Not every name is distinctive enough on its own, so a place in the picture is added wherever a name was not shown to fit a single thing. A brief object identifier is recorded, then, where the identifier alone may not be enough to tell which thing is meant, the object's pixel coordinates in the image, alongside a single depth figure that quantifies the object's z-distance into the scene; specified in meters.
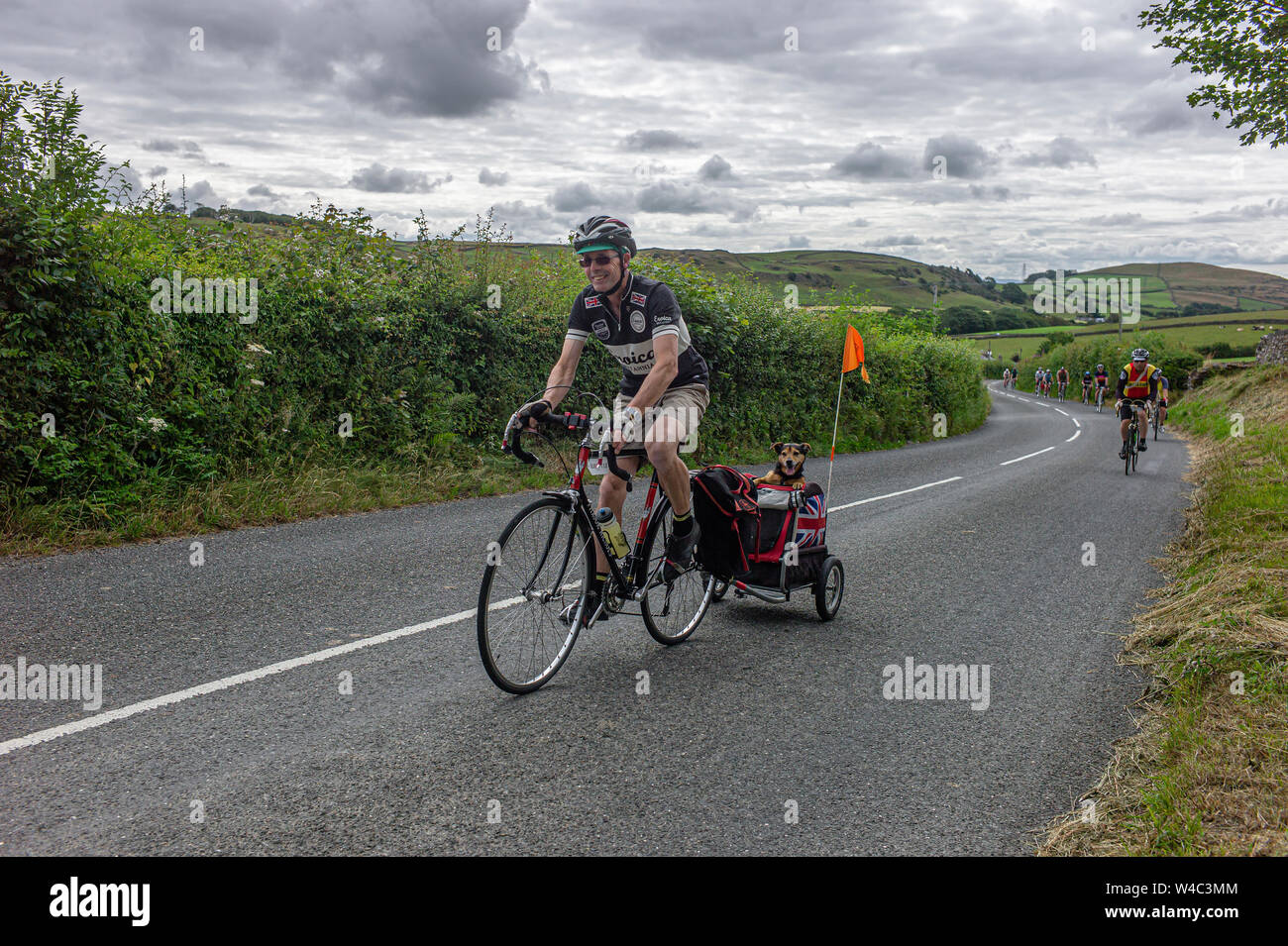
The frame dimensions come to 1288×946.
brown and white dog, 5.96
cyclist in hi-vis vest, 17.17
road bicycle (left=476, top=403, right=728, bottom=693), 4.21
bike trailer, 5.82
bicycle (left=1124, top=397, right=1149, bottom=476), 16.59
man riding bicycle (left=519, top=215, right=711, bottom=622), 4.54
